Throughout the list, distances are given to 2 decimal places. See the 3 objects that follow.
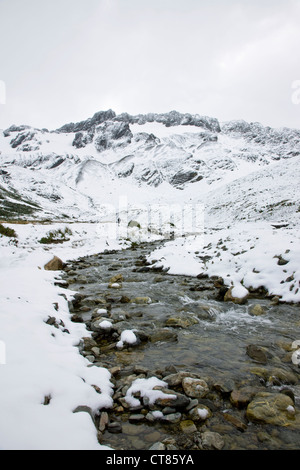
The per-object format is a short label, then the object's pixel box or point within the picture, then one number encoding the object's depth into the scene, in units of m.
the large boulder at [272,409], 3.64
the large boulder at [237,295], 8.80
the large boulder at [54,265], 14.52
